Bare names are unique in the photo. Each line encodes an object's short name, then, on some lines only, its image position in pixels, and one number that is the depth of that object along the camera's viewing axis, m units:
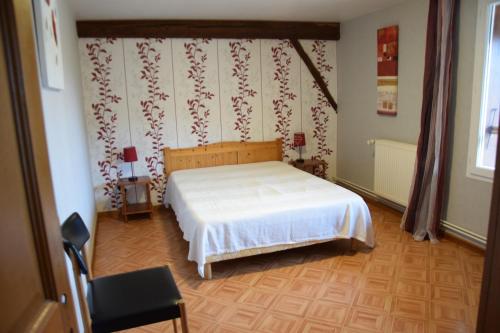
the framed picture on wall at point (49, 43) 1.91
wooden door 0.74
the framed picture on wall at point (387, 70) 4.36
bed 3.16
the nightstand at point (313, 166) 5.44
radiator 4.15
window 3.21
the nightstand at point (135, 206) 4.61
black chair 1.79
